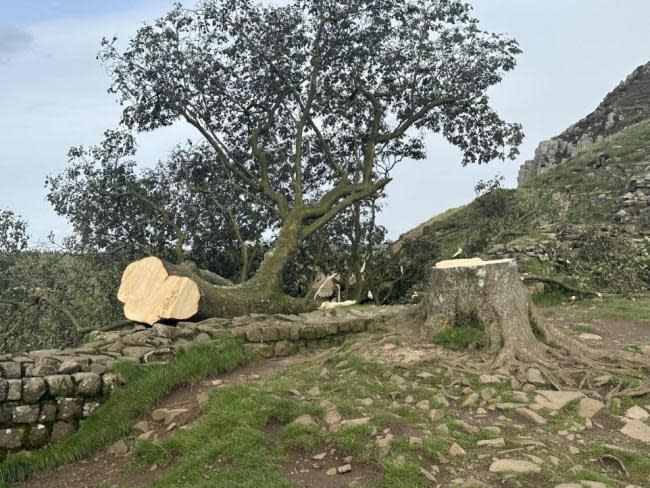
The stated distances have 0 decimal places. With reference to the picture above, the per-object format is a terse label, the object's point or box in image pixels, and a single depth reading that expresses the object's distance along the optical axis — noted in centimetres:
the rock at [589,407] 639
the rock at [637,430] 589
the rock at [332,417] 603
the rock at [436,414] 618
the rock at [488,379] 729
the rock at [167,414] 689
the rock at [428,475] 491
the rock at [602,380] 737
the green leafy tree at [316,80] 1688
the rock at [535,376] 732
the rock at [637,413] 638
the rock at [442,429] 579
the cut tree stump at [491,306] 831
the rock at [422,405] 649
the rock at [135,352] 812
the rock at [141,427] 691
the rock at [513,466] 495
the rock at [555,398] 656
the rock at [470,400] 668
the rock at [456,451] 534
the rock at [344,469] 522
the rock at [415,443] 541
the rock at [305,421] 598
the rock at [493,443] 551
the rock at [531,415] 616
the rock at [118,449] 662
